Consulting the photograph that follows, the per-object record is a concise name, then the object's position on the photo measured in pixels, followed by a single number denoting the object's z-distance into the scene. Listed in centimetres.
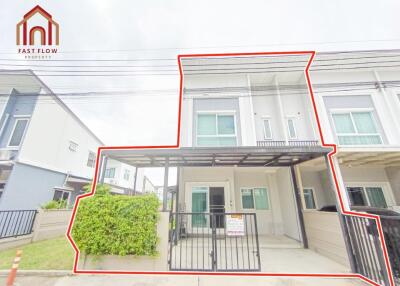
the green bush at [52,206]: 695
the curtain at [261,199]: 794
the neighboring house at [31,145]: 736
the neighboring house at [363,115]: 722
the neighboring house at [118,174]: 1721
